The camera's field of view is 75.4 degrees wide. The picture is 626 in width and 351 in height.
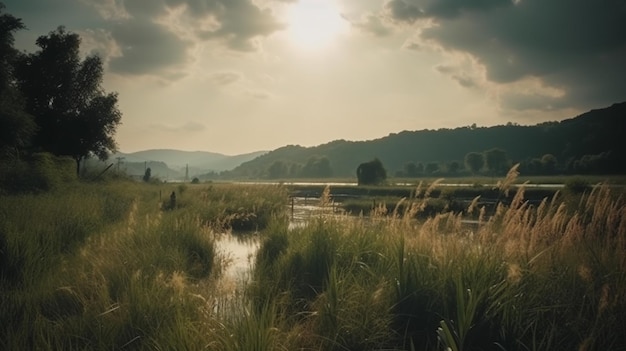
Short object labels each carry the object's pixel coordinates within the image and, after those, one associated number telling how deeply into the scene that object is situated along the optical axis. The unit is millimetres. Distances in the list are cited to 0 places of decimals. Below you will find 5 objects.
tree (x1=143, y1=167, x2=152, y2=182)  45375
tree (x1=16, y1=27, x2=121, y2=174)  24625
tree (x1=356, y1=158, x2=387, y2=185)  48781
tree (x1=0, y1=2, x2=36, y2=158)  16594
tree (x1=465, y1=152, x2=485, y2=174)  113500
